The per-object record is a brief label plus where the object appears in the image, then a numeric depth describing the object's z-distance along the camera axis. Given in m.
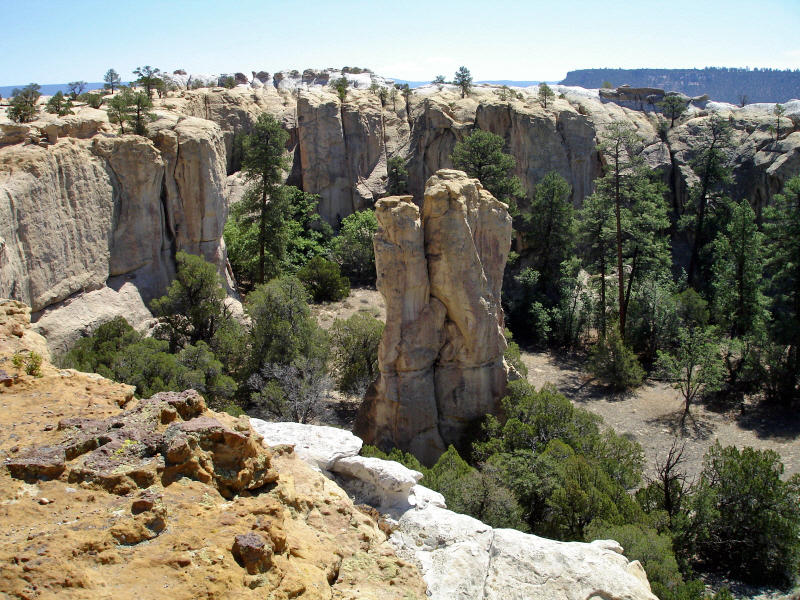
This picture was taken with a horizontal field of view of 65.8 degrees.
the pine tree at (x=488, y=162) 31.81
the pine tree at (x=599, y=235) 28.54
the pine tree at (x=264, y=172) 30.34
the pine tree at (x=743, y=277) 26.17
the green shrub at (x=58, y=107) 27.09
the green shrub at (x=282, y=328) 21.02
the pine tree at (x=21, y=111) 25.31
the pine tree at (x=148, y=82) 35.82
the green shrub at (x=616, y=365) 24.95
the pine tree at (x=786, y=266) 24.55
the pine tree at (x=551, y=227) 32.16
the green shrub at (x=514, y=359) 20.36
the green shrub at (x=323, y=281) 33.53
